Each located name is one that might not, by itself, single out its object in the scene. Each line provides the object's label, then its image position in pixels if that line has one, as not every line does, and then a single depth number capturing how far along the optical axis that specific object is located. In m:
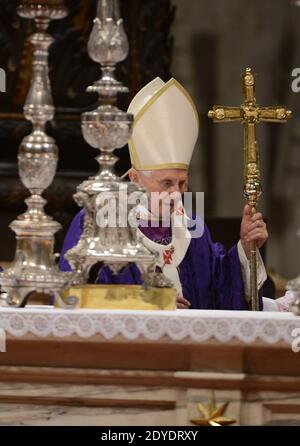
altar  7.21
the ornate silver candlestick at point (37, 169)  7.70
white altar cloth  7.20
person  10.91
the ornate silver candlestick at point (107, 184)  7.74
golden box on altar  7.61
